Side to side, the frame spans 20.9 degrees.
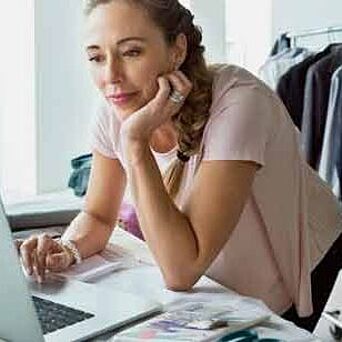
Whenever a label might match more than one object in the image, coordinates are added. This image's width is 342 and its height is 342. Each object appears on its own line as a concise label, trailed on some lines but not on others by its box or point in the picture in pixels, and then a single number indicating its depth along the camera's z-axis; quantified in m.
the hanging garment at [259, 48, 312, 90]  2.56
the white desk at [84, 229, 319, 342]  1.07
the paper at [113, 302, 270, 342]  1.03
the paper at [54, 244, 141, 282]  1.32
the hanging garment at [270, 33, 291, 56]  2.78
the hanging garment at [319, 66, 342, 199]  2.34
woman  1.33
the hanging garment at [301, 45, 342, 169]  2.43
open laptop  0.97
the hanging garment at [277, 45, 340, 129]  2.49
